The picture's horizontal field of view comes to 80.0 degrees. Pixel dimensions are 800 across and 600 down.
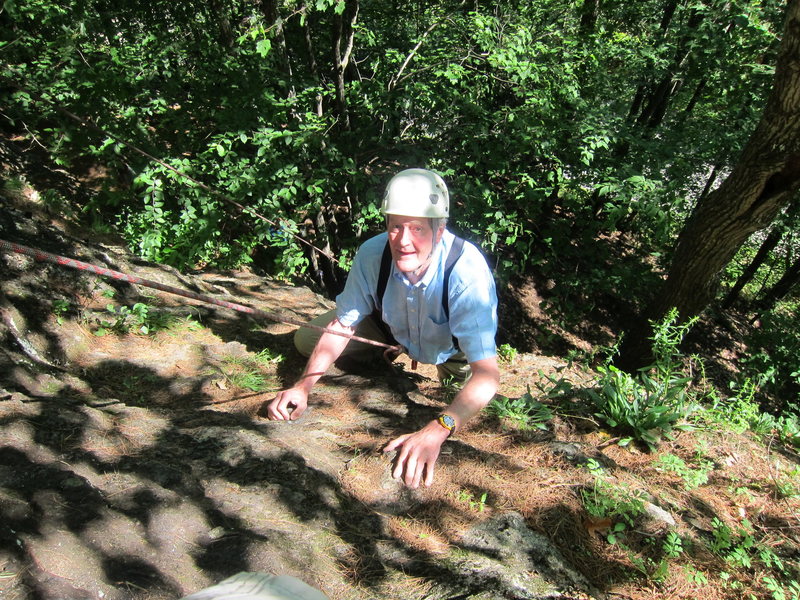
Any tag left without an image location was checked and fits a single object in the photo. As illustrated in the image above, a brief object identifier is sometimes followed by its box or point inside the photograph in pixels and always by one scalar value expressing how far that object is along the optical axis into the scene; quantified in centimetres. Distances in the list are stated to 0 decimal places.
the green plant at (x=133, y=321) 338
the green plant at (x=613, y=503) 207
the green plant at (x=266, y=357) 356
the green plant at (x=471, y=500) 208
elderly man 226
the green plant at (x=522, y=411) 280
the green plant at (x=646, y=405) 278
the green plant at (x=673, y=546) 197
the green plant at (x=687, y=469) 251
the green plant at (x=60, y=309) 310
